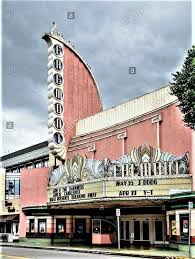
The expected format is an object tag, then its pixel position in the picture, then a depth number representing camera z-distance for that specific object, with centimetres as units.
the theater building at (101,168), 2677
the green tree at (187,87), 2150
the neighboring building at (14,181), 4601
